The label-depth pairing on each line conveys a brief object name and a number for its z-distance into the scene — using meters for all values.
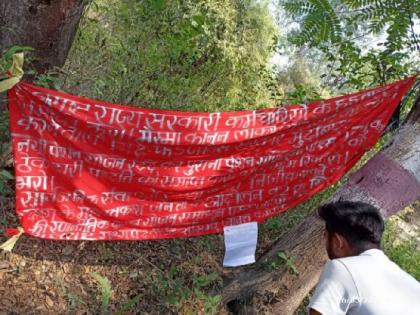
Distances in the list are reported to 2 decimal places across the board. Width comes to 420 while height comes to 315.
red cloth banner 2.84
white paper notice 3.39
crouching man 1.70
